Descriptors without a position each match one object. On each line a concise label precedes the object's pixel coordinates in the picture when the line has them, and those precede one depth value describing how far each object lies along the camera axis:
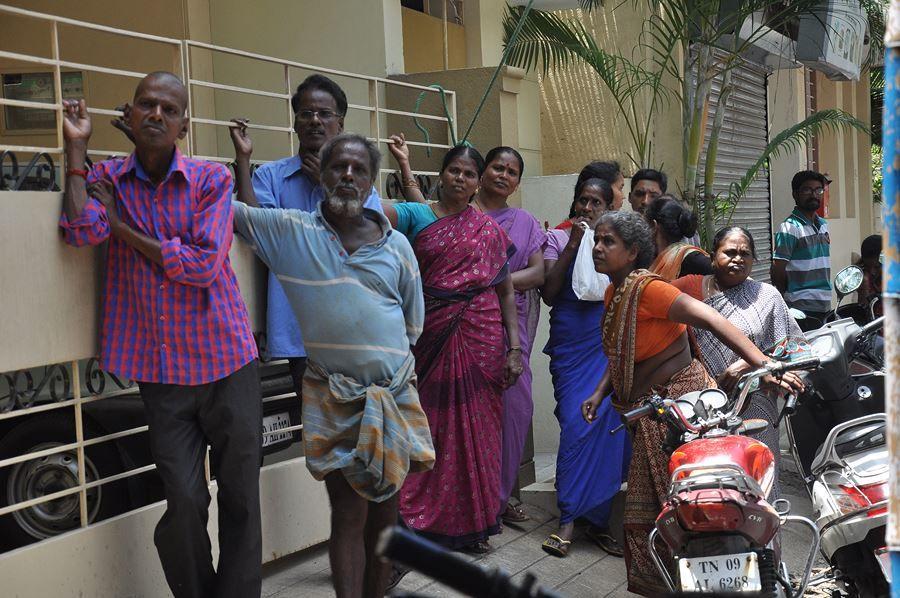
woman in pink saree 5.25
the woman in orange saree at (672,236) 5.72
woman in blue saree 5.74
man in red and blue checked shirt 3.77
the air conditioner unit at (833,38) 11.14
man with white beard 3.91
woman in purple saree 5.72
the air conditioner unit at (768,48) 11.73
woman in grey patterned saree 5.18
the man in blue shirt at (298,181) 4.59
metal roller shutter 12.33
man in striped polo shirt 8.20
